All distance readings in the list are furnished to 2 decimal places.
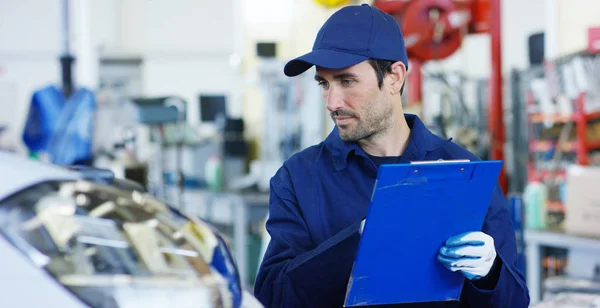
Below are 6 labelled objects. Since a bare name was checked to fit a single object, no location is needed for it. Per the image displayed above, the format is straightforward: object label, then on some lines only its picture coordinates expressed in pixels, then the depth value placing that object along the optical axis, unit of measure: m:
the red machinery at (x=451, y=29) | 6.10
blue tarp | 6.58
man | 1.93
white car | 1.62
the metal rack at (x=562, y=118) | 5.24
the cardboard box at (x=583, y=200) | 4.34
